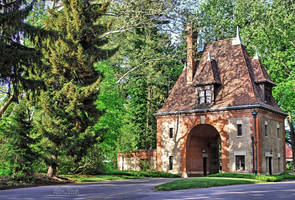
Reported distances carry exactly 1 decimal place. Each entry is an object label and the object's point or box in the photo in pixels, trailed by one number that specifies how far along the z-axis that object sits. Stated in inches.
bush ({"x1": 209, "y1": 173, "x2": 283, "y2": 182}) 1035.8
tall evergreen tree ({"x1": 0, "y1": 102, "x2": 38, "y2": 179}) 834.8
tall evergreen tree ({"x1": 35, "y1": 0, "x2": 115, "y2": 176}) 981.2
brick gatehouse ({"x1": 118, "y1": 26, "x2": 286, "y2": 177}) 1316.4
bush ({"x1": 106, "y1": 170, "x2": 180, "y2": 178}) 1264.5
